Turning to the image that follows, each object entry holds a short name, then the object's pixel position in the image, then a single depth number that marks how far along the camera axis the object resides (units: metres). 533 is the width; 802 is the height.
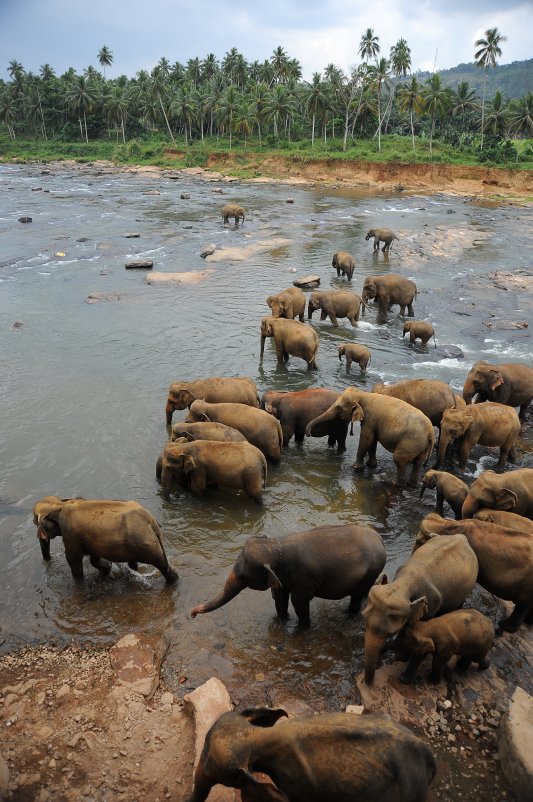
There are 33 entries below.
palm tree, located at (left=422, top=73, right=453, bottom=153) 57.31
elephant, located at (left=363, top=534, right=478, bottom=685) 4.95
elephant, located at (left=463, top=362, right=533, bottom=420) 10.39
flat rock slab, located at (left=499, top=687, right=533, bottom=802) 4.34
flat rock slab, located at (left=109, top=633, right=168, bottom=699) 5.52
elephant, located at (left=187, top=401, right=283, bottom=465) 9.04
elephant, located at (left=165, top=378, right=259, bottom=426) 10.05
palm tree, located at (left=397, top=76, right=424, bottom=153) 59.88
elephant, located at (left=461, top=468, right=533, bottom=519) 7.01
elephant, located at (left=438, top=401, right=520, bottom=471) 8.88
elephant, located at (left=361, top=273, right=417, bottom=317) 17.08
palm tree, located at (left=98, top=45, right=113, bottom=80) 105.44
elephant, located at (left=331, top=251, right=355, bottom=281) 20.75
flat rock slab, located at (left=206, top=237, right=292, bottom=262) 24.27
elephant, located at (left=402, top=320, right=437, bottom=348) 14.79
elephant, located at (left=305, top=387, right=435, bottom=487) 8.66
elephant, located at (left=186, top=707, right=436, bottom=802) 3.80
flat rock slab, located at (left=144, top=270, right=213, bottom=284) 20.88
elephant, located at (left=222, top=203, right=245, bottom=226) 32.11
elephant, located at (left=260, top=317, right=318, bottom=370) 12.93
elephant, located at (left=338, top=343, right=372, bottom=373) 13.05
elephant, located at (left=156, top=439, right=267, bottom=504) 7.98
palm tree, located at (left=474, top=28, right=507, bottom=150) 62.03
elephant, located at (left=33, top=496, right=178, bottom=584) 6.47
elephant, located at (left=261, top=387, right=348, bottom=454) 9.66
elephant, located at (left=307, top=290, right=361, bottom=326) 16.16
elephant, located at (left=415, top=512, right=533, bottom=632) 5.82
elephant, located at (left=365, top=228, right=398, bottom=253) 25.17
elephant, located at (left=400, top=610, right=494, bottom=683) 5.10
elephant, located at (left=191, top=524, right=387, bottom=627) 5.64
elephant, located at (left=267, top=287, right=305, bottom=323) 14.86
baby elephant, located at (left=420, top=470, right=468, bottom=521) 7.71
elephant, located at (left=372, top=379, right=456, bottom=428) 9.63
